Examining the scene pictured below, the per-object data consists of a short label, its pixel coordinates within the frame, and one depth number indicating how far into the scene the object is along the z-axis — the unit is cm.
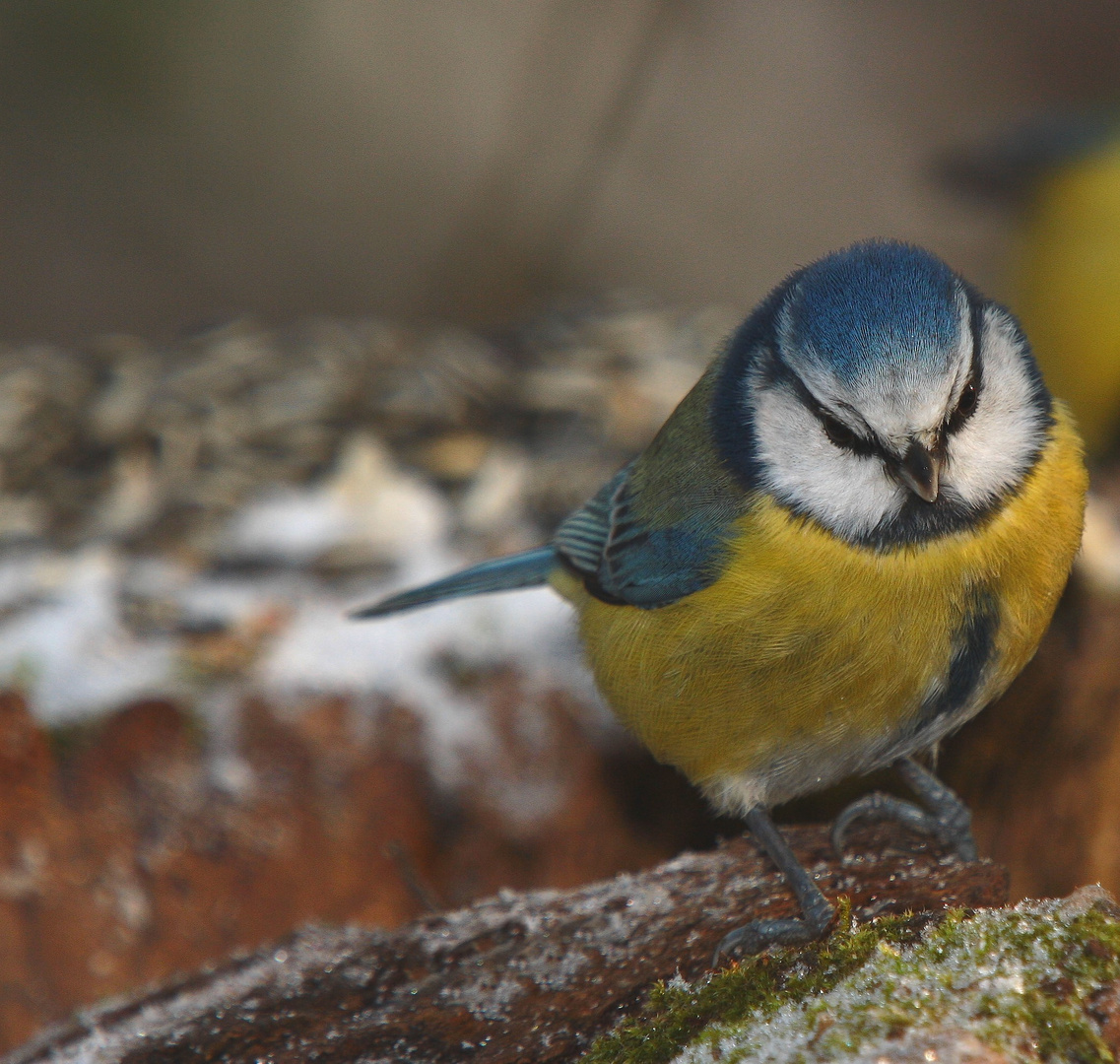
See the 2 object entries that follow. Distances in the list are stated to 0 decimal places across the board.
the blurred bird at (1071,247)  230
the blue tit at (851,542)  209
